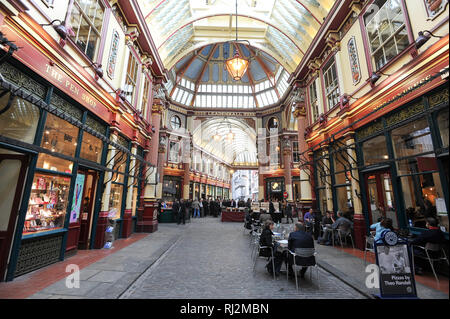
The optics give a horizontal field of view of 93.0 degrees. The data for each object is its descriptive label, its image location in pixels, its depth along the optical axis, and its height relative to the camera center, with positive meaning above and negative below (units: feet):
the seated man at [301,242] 13.41 -2.42
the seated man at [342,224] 23.29 -2.07
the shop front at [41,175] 12.91 +2.06
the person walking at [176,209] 47.26 -1.22
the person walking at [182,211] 46.51 -1.51
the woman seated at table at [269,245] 15.44 -3.07
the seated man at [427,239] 13.24 -2.12
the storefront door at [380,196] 19.81 +0.86
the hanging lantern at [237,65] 31.99 +20.58
